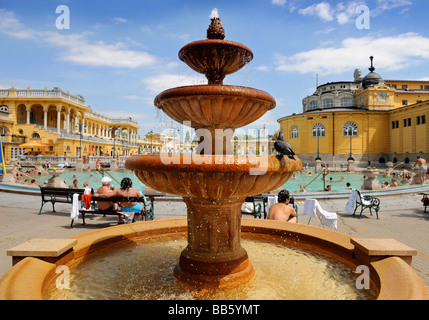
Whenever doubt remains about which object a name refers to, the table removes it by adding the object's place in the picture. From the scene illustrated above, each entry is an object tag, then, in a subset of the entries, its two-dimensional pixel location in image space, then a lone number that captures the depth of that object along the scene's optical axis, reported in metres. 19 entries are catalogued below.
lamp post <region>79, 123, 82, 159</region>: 46.56
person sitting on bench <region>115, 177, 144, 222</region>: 7.50
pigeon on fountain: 3.16
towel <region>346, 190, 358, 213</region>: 9.52
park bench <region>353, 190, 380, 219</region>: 9.41
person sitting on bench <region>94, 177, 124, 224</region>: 7.80
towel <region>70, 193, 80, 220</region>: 7.70
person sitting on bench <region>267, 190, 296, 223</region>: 5.88
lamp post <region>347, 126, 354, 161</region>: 50.41
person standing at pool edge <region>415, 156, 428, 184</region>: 18.50
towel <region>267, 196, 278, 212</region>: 8.59
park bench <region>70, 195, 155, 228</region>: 7.36
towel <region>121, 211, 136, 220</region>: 7.38
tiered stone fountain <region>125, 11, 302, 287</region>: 2.83
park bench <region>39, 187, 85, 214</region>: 9.07
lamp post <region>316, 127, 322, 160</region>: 52.52
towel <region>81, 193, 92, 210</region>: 7.79
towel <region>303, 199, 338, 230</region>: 6.97
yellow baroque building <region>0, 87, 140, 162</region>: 43.22
